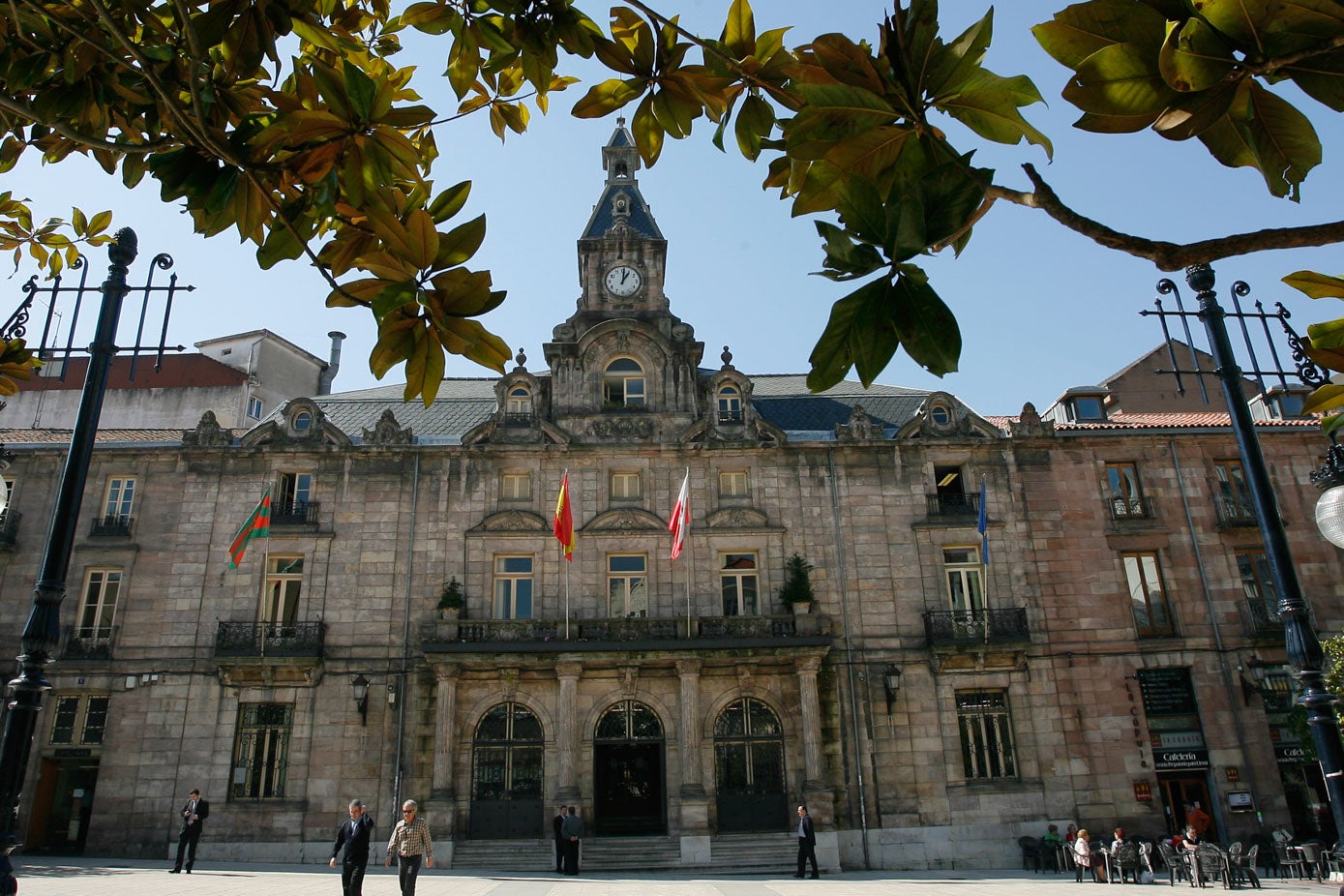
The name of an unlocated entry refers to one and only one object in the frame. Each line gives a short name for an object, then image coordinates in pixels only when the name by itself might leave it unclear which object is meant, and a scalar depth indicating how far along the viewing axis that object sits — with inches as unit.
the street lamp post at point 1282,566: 337.4
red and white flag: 908.6
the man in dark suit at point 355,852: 458.3
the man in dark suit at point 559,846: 808.3
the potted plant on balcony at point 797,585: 952.1
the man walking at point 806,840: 788.0
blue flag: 941.2
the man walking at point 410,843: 470.6
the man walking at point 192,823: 751.1
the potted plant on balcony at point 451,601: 946.1
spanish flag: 920.9
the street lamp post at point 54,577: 257.0
